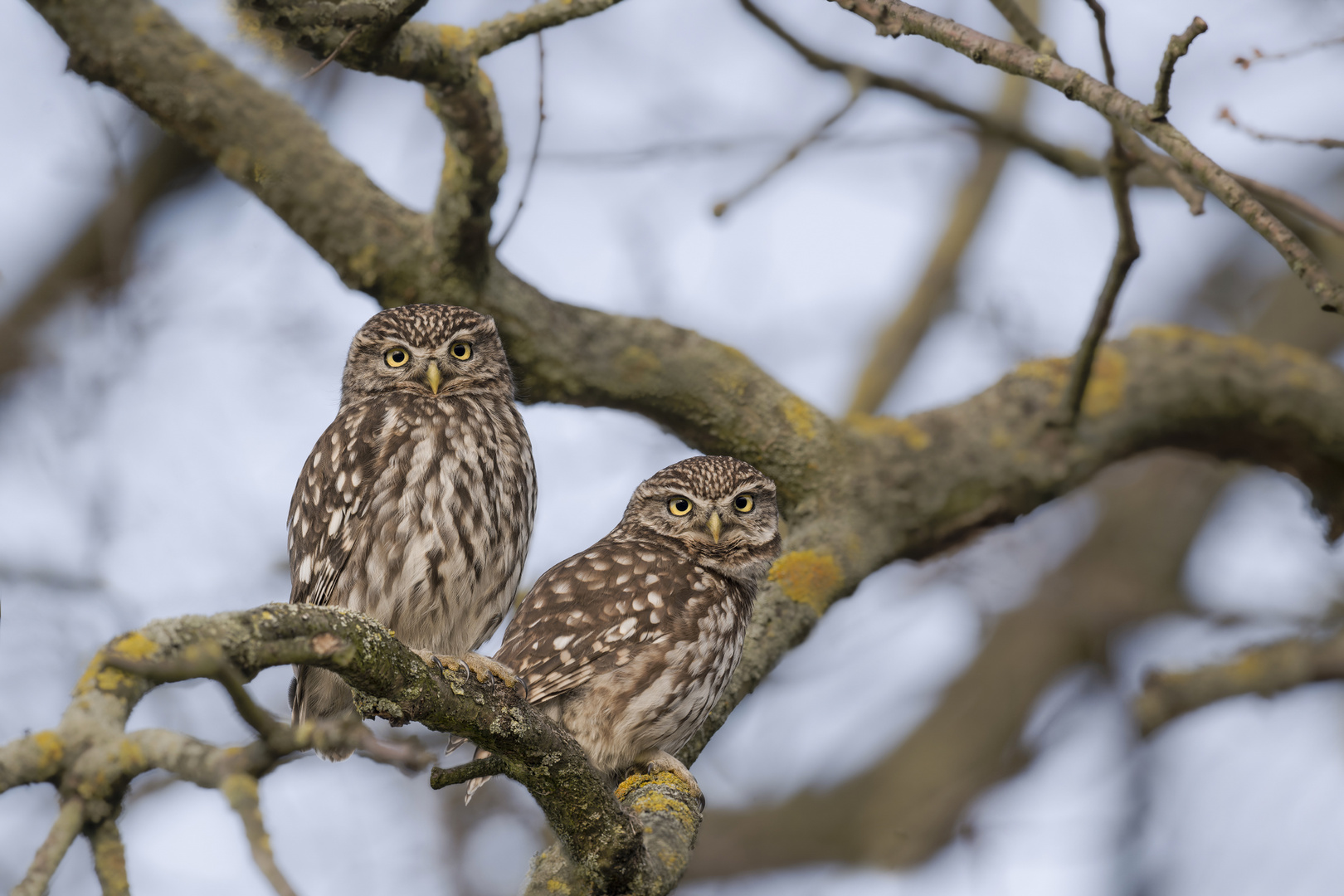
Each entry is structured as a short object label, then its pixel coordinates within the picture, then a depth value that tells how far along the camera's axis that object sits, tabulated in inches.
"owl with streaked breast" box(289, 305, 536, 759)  482.0
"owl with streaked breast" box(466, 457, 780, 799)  482.3
